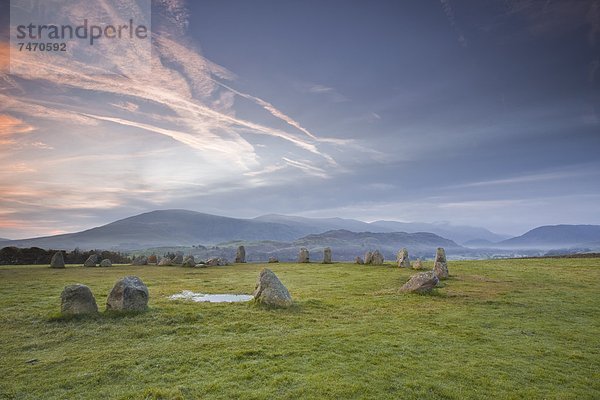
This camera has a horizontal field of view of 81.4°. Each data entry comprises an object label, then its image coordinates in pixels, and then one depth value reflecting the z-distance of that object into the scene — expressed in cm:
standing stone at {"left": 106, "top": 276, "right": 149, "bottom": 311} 1806
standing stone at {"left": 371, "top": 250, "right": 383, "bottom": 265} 4644
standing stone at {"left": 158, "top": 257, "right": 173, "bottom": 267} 5022
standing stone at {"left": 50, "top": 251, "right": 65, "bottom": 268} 4334
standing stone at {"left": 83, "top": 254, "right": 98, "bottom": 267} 4656
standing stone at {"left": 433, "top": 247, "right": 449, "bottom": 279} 3161
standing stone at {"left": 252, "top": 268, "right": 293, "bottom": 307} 1991
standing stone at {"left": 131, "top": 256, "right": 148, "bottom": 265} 5234
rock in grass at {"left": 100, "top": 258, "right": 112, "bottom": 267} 4723
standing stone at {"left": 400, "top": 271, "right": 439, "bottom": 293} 2403
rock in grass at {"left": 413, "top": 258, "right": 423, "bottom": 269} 4012
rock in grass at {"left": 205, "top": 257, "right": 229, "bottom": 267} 4975
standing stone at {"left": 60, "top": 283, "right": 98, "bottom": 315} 1736
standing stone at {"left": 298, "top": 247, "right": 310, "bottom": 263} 5353
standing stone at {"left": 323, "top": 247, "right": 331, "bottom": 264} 5222
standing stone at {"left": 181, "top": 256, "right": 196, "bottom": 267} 4811
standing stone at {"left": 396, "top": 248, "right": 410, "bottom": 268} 4136
